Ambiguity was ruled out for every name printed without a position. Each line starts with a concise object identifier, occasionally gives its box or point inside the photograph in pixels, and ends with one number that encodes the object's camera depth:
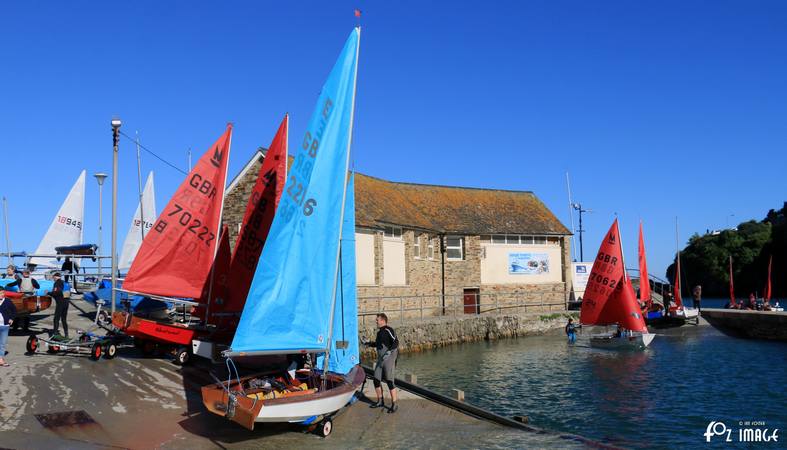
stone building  28.08
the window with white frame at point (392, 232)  29.89
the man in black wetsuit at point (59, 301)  15.59
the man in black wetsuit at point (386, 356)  10.89
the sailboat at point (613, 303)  27.03
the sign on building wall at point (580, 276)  39.78
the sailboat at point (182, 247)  14.70
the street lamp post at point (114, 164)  16.08
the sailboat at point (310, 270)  9.41
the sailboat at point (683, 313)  34.41
